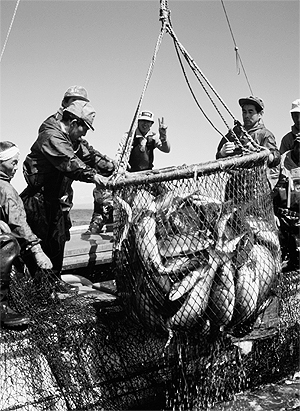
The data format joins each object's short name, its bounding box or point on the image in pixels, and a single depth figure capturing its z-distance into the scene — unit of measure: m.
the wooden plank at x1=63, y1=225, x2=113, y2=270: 5.80
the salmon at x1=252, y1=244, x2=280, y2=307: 3.86
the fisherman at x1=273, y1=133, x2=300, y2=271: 5.33
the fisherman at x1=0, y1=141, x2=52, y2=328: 4.19
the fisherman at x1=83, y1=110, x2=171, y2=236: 7.80
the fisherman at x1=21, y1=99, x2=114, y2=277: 4.85
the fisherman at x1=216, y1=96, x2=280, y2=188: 5.76
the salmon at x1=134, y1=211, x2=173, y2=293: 3.66
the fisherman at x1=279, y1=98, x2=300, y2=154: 6.86
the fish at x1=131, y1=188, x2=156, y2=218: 3.85
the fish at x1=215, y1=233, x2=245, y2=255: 3.72
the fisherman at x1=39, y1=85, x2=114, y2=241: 5.44
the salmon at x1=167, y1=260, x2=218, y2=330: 3.60
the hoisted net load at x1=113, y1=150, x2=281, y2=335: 3.66
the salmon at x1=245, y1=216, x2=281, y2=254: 4.02
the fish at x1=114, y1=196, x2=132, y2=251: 3.88
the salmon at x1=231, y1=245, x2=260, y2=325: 3.73
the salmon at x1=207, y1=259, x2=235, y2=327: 3.65
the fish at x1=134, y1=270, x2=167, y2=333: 3.74
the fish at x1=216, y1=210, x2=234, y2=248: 3.74
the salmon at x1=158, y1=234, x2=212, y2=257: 3.70
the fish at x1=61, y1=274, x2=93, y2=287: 5.45
